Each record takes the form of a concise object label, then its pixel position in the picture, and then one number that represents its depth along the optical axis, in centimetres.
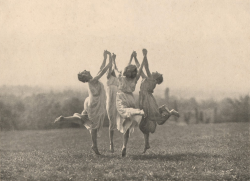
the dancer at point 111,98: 1085
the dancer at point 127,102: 979
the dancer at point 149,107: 1037
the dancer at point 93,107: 1036
